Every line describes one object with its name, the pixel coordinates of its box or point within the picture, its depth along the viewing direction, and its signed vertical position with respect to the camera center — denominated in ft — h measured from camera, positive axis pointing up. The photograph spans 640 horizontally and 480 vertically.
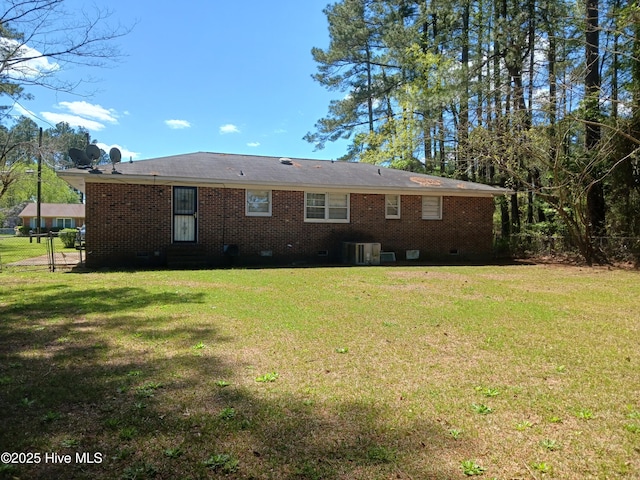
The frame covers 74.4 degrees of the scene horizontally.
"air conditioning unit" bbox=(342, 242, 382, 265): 49.11 -1.80
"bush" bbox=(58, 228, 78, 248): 77.16 -0.44
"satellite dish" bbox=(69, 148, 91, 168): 41.92 +7.90
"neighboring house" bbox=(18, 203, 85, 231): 194.71 +9.99
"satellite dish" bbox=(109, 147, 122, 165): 44.65 +8.71
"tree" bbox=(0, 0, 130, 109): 26.78 +12.80
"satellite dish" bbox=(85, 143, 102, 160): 42.45 +8.64
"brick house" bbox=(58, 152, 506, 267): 42.92 +3.04
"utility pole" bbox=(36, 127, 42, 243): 54.57 +11.04
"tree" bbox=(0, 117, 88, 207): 54.13 +13.25
